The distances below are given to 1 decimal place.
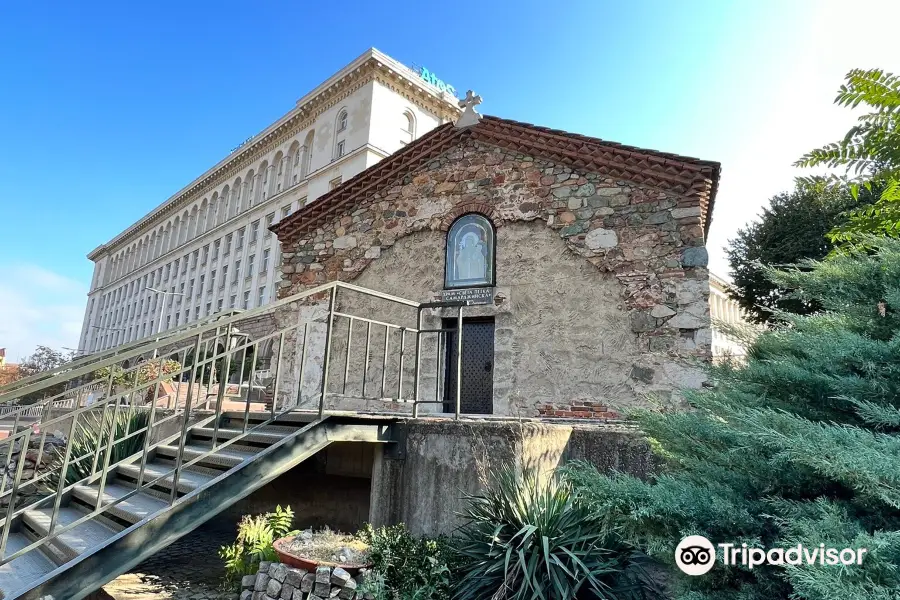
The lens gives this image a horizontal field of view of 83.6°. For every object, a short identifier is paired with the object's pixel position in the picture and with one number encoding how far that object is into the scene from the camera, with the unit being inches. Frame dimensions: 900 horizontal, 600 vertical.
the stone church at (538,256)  284.8
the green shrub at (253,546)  174.6
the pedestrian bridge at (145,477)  134.6
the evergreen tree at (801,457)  67.6
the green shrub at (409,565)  143.2
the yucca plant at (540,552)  127.5
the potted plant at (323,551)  151.7
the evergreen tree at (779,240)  576.7
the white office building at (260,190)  1101.7
